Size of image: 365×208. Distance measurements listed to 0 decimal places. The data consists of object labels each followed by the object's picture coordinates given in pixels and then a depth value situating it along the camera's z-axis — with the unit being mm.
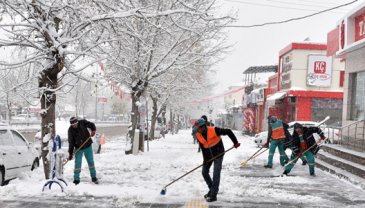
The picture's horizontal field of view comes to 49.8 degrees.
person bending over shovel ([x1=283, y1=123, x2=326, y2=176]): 10766
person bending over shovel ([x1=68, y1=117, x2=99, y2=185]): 8828
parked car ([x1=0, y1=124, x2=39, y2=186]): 9047
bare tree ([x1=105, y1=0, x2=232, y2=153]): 14539
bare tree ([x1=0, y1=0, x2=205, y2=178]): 7820
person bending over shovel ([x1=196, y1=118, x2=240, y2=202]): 7168
